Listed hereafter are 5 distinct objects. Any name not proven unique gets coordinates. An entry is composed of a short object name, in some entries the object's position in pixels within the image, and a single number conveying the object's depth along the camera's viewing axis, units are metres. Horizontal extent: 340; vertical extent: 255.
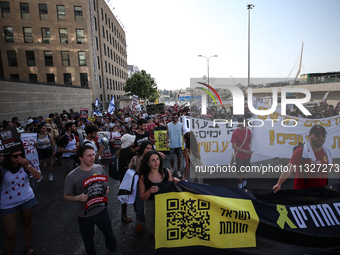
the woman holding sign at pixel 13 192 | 2.81
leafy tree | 44.16
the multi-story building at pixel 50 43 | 25.72
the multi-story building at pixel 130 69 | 111.14
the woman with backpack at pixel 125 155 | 3.77
